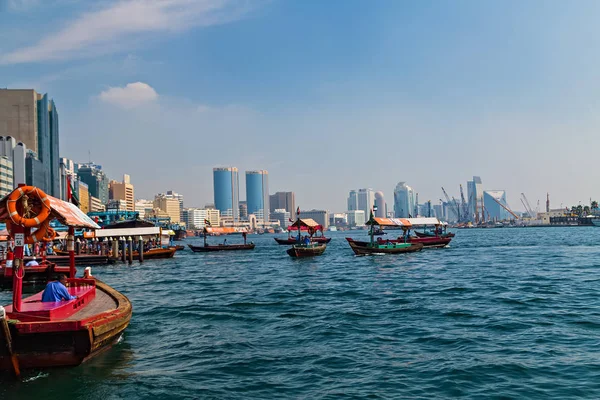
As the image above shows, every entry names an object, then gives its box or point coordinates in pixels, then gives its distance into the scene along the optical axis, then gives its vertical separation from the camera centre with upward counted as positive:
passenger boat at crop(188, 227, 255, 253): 80.69 -4.41
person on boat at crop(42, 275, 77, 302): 15.61 -2.15
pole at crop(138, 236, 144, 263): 59.94 -3.57
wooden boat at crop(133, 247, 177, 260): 63.81 -4.02
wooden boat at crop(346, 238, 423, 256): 62.75 -4.09
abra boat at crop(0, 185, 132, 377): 12.92 -2.66
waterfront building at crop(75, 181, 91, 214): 189.38 +12.52
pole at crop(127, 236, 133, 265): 58.08 -3.23
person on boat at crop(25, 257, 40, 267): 35.91 -2.73
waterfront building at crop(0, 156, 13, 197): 115.75 +12.60
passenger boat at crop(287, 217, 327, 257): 61.66 -3.94
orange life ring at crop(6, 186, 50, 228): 14.08 +0.57
